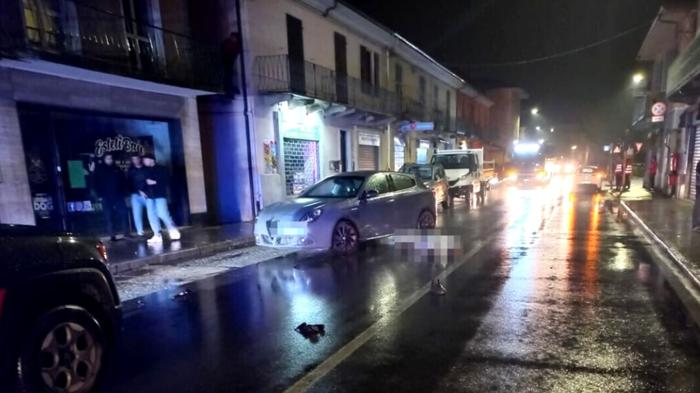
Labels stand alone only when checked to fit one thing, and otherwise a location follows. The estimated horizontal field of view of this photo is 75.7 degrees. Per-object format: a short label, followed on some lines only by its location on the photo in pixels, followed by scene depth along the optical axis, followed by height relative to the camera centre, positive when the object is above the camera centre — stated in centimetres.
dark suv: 301 -108
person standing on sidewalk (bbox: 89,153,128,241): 1080 -70
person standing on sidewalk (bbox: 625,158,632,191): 2095 -132
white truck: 1841 -96
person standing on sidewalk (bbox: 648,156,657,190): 2213 -146
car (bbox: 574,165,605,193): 2824 -230
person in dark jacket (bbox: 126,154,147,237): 1000 -47
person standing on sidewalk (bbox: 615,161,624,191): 2095 -141
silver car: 851 -118
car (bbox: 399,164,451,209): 1588 -96
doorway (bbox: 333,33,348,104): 1803 +362
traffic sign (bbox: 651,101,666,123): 1827 +130
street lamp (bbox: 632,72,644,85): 2977 +435
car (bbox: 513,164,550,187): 2895 -186
